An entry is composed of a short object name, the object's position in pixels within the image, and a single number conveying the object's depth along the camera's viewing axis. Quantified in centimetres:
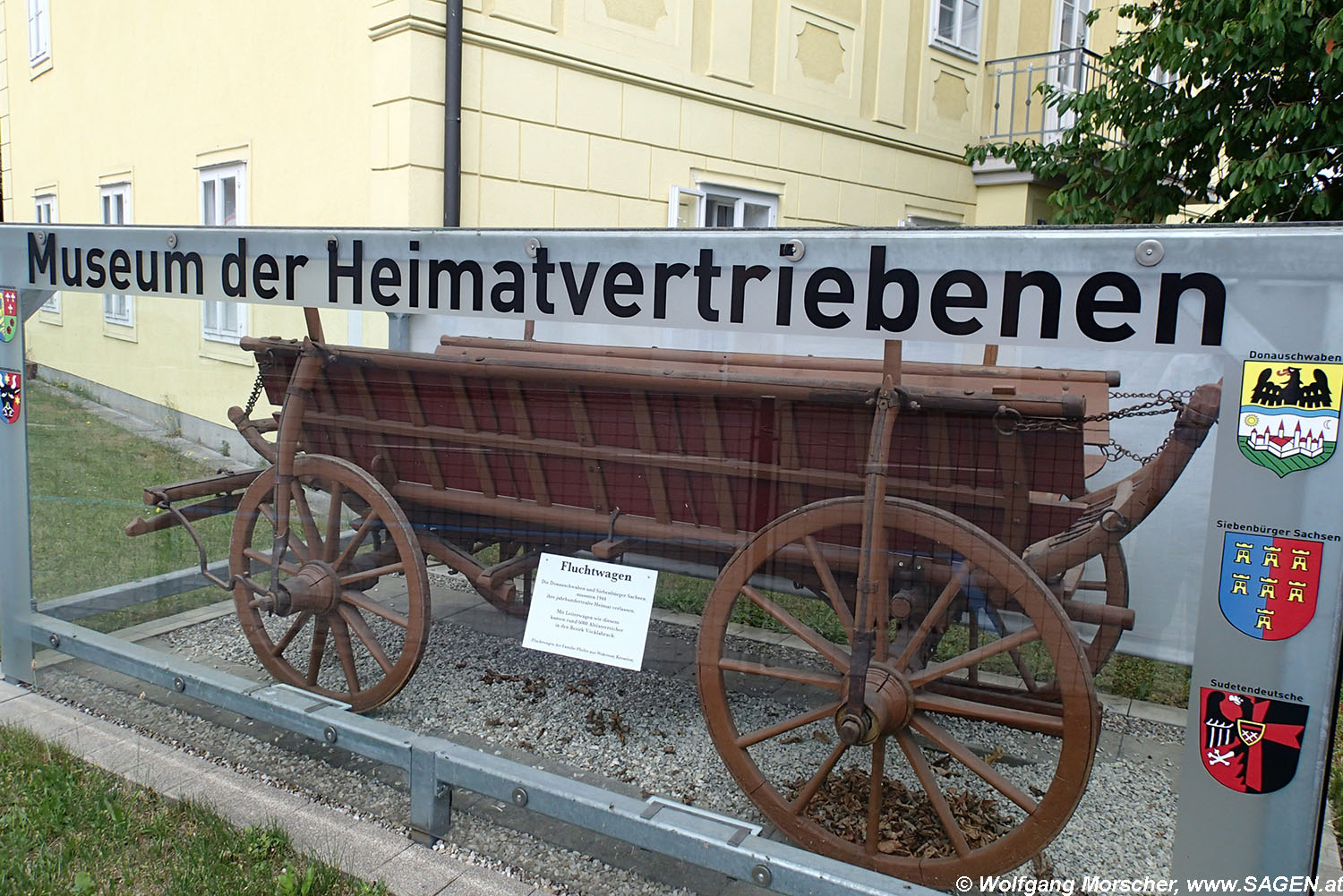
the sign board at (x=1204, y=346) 204
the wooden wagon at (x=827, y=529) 253
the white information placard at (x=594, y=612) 299
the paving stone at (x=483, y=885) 294
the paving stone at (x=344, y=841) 306
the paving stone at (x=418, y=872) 295
